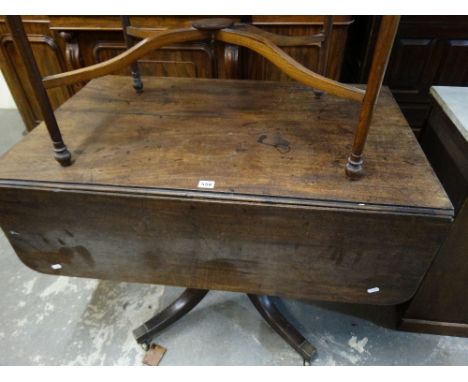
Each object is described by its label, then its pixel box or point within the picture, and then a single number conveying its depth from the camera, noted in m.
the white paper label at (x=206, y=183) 0.75
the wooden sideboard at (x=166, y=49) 1.42
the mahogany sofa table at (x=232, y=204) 0.73
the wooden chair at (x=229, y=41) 0.64
